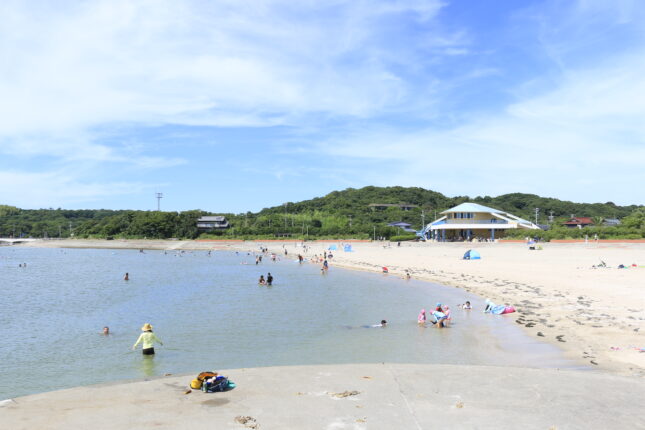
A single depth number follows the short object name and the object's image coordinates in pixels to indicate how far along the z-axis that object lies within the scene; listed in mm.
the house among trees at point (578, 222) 116012
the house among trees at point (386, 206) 159000
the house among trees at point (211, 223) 136125
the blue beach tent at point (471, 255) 50816
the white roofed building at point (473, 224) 88188
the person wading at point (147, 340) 15758
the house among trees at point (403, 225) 116556
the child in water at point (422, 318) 20328
